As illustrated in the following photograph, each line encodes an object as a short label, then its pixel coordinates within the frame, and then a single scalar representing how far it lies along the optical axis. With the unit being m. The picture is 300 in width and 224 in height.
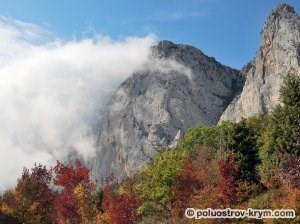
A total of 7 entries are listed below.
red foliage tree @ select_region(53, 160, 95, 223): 43.31
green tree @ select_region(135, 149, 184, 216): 41.48
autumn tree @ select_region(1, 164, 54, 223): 42.79
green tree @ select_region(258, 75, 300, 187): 32.22
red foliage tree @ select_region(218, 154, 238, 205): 31.52
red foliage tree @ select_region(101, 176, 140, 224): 38.71
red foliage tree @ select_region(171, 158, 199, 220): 38.92
